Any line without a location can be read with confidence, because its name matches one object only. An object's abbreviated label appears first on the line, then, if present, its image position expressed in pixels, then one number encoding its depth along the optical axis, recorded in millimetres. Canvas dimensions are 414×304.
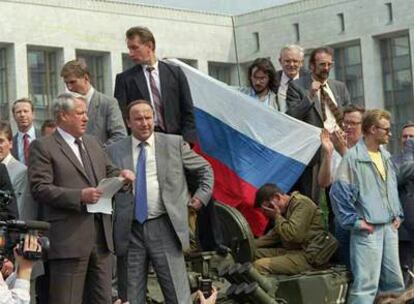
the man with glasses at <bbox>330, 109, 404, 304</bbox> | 10445
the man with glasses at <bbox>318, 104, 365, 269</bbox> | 10859
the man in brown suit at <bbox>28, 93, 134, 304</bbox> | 8836
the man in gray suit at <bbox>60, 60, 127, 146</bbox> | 10383
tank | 9844
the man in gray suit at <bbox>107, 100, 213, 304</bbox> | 9398
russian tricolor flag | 11359
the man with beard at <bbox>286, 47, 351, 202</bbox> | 11523
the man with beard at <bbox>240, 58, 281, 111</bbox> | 11289
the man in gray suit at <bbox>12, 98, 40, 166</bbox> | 11227
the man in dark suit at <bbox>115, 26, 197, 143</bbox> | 10477
